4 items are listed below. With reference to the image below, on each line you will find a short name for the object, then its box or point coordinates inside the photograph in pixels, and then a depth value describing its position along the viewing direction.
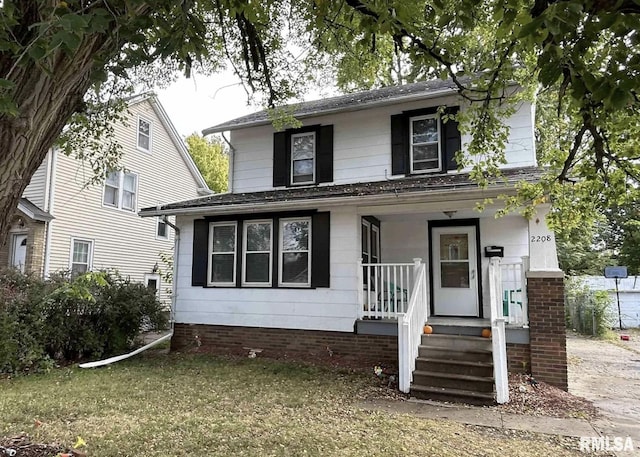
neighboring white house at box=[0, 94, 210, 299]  12.00
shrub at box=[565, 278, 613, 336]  13.57
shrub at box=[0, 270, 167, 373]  7.54
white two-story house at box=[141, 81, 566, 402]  7.08
